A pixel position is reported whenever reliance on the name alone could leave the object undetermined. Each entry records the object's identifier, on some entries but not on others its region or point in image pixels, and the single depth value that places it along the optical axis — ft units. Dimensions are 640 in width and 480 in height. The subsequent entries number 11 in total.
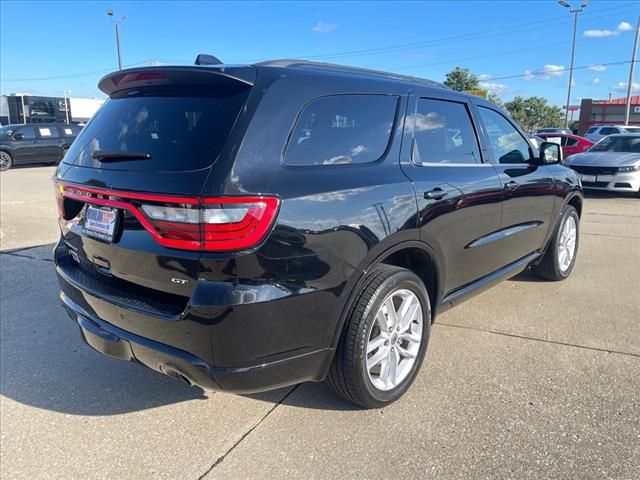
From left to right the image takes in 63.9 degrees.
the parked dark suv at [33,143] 62.23
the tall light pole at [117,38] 109.09
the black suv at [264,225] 7.03
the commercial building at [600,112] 156.66
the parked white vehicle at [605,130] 79.58
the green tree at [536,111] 194.29
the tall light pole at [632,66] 105.91
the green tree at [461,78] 181.78
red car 55.62
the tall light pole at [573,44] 115.24
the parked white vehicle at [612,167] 36.01
